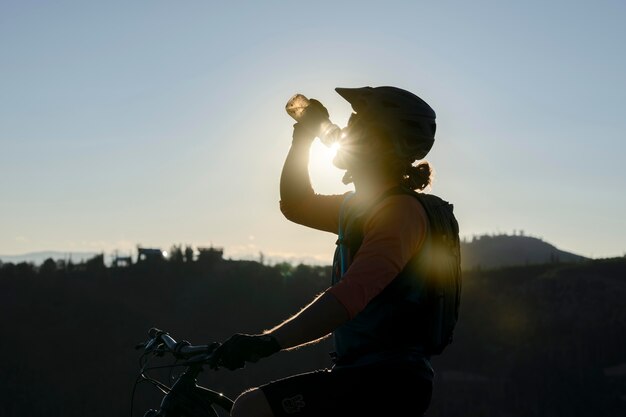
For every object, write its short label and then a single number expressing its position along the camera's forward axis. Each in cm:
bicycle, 436
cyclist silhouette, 370
